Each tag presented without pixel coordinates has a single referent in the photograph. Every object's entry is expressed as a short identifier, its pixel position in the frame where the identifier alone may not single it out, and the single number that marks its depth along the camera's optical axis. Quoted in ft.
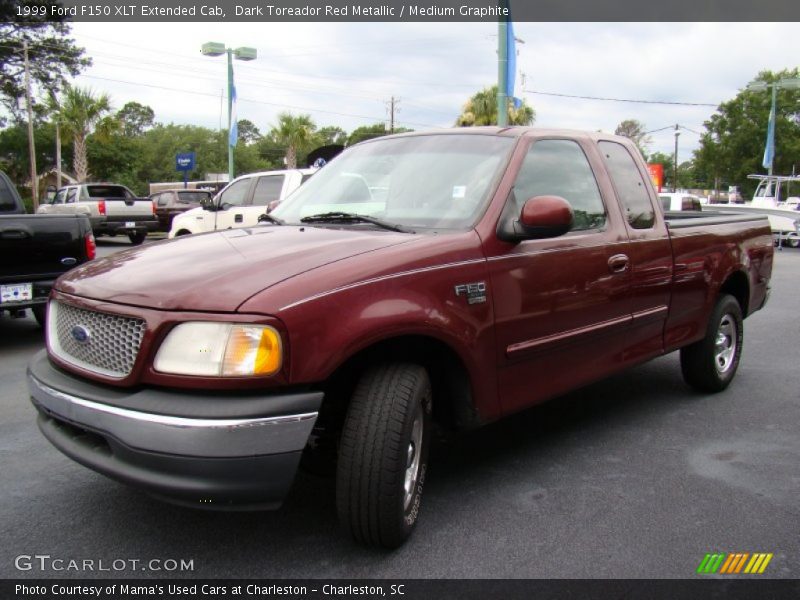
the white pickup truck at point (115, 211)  64.08
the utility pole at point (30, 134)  106.89
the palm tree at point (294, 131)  140.51
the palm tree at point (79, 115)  131.34
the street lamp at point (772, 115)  94.17
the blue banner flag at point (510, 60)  43.87
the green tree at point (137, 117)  320.11
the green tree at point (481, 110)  110.32
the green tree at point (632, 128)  272.10
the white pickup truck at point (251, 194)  38.32
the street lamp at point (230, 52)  78.84
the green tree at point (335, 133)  306.35
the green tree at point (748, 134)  153.38
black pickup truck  20.38
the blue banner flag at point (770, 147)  103.45
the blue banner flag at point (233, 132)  80.94
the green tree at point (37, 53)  121.70
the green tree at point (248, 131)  357.65
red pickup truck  8.03
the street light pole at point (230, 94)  79.37
